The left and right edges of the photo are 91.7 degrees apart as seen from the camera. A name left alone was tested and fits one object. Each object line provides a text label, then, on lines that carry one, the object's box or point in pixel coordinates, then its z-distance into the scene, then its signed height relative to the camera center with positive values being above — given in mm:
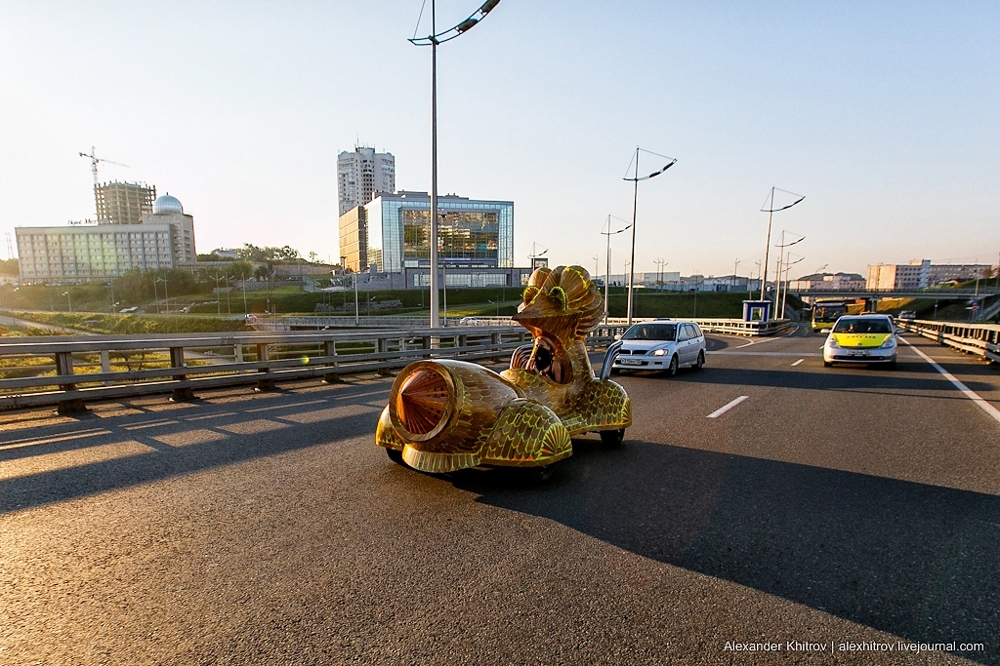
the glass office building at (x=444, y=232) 100562 +10552
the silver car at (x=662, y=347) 12891 -1757
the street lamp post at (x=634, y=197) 26734 +4782
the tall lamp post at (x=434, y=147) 14933 +4263
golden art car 4430 -1285
